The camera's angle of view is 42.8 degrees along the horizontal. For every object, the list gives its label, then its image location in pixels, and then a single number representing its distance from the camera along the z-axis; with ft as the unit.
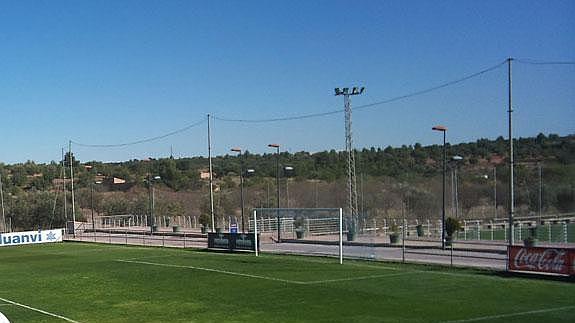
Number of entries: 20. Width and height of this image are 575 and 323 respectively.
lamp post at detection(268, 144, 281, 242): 176.84
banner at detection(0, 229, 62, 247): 216.33
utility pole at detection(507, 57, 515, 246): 105.70
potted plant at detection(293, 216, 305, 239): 184.96
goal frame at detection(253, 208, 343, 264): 133.10
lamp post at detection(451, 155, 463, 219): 193.84
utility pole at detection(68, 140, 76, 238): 253.40
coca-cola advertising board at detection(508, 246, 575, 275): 89.15
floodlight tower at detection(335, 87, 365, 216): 185.72
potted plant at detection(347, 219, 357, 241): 145.59
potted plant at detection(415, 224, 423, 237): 190.68
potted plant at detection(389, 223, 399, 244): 162.91
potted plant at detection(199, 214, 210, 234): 230.48
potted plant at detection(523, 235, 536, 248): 135.47
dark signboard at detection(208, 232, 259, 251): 149.69
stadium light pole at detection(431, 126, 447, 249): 136.67
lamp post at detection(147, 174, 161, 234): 236.43
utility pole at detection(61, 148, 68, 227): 278.26
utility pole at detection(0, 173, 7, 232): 272.31
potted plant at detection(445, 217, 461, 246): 157.58
